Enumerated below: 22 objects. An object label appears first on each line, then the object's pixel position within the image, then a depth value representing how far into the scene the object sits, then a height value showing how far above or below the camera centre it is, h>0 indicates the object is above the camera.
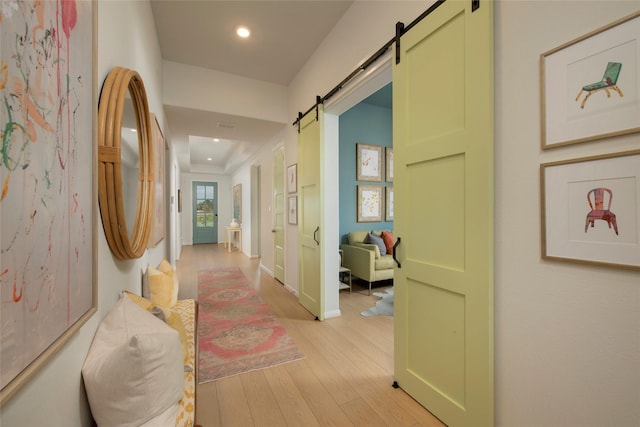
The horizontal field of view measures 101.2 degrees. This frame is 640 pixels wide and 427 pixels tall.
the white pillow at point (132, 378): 0.84 -0.54
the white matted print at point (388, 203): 4.88 +0.21
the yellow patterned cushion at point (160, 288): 1.93 -0.56
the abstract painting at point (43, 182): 0.53 +0.08
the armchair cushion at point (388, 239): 4.32 -0.41
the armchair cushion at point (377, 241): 4.27 -0.44
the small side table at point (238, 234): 7.93 -0.61
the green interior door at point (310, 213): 2.97 +0.02
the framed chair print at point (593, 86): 0.89 +0.48
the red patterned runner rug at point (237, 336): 2.13 -1.20
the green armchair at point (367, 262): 3.85 -0.72
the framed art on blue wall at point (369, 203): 4.62 +0.20
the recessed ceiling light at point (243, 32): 2.68 +1.90
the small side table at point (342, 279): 3.98 -1.08
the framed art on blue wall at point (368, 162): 4.61 +0.93
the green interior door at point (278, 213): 4.43 +0.02
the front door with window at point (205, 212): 9.38 +0.08
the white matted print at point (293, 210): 3.68 +0.06
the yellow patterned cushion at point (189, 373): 1.00 -0.77
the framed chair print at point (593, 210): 0.90 +0.02
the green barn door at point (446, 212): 1.29 +0.01
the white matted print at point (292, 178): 3.61 +0.52
